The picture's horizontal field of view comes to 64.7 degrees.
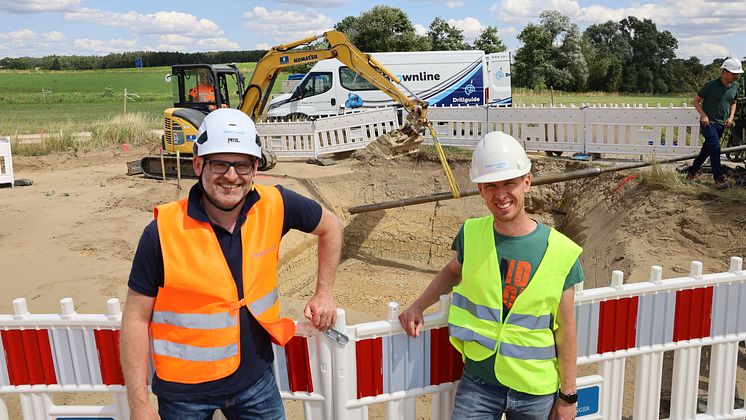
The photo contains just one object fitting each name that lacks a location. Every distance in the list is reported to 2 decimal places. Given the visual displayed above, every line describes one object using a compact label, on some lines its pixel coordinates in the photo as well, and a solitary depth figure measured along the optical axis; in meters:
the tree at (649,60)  63.84
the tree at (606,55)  59.83
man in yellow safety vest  2.64
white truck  20.14
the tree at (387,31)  54.94
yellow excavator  12.04
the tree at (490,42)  54.50
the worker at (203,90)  14.20
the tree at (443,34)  56.53
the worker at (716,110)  9.05
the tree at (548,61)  53.72
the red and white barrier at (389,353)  3.04
